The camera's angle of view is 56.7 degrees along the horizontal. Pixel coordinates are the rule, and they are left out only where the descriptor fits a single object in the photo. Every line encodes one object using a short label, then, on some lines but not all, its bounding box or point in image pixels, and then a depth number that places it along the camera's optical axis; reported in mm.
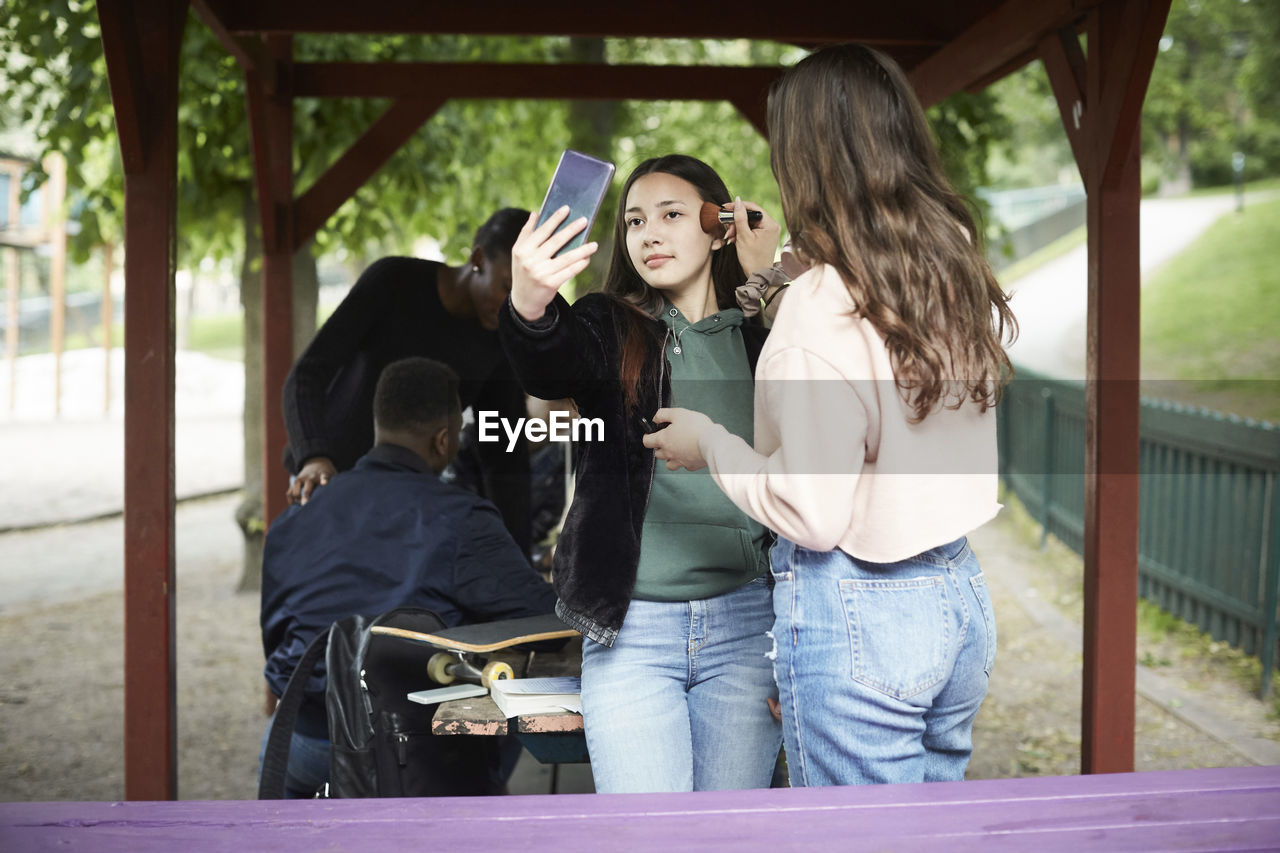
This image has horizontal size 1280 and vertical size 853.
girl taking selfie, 1681
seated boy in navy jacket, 2537
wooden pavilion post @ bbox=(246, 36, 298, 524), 4109
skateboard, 2279
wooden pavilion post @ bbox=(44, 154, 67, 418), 17078
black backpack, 2291
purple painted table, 1335
